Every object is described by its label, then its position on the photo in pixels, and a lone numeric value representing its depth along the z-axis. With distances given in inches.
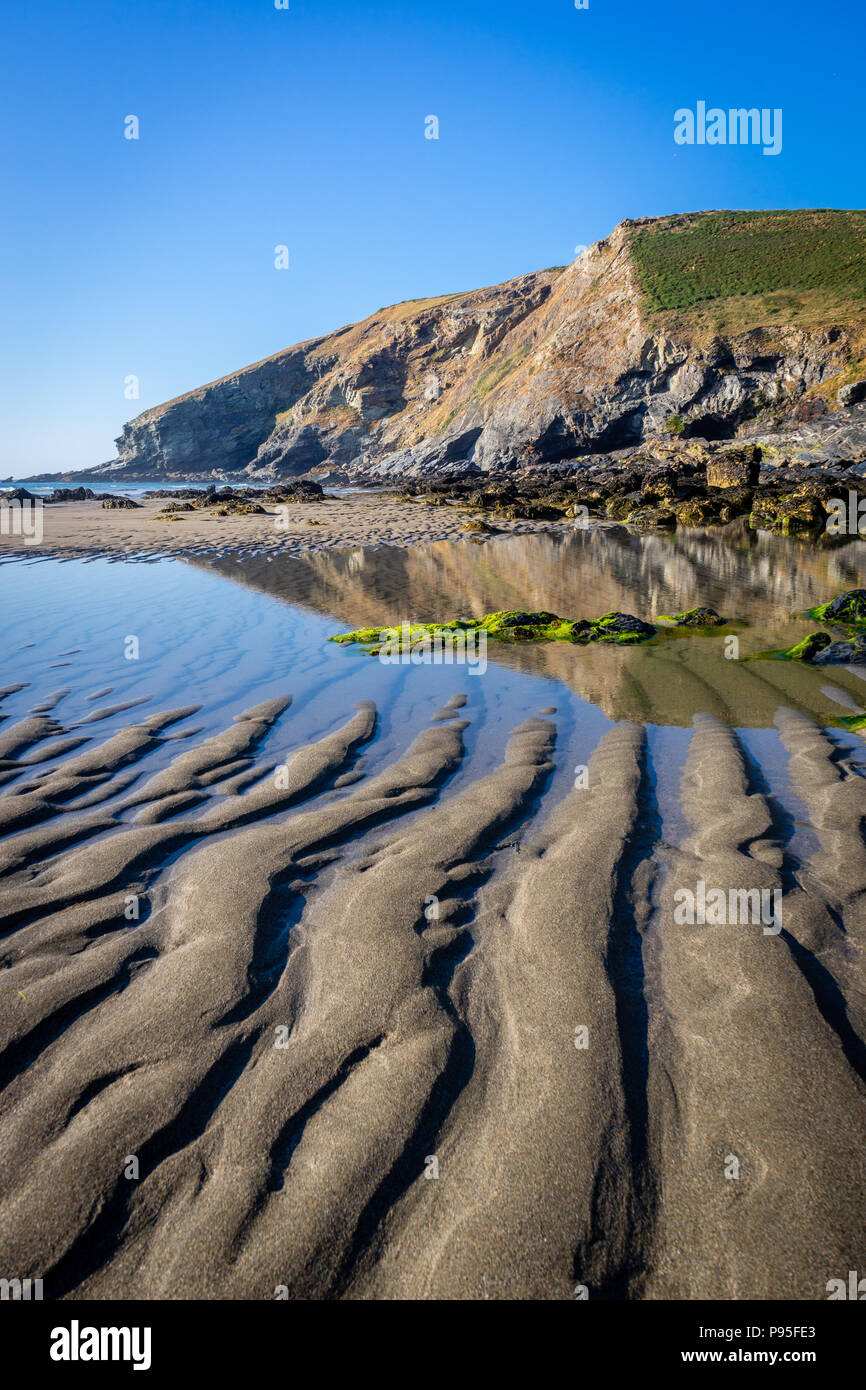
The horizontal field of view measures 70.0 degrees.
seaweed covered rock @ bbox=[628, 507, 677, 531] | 1135.0
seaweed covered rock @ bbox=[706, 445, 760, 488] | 1419.8
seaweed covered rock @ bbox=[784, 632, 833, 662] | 350.0
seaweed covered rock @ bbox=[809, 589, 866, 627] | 430.6
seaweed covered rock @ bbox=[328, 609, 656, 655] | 401.4
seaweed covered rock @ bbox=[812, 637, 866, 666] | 345.4
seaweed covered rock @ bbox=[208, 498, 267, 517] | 1448.1
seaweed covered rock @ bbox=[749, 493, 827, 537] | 998.4
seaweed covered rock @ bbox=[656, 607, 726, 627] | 430.6
